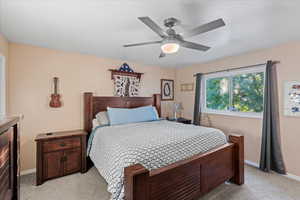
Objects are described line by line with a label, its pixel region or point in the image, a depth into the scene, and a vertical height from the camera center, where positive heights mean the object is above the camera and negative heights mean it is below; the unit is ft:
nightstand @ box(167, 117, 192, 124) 13.19 -1.89
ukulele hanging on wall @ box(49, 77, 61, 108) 9.29 +0.00
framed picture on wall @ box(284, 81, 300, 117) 8.07 +0.09
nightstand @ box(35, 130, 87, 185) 7.75 -3.05
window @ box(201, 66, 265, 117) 9.96 +0.56
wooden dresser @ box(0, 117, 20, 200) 3.08 -1.46
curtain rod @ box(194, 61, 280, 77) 8.76 +2.23
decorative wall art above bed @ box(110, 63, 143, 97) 11.79 +1.51
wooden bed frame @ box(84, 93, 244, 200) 4.22 -2.77
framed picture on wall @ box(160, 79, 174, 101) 14.70 +0.96
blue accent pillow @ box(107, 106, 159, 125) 9.69 -1.09
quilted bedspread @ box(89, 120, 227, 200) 5.10 -1.90
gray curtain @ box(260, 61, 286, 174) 8.64 -1.71
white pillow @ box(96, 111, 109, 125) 9.58 -1.24
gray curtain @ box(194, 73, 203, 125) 12.87 -0.23
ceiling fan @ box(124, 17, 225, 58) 4.97 +2.42
